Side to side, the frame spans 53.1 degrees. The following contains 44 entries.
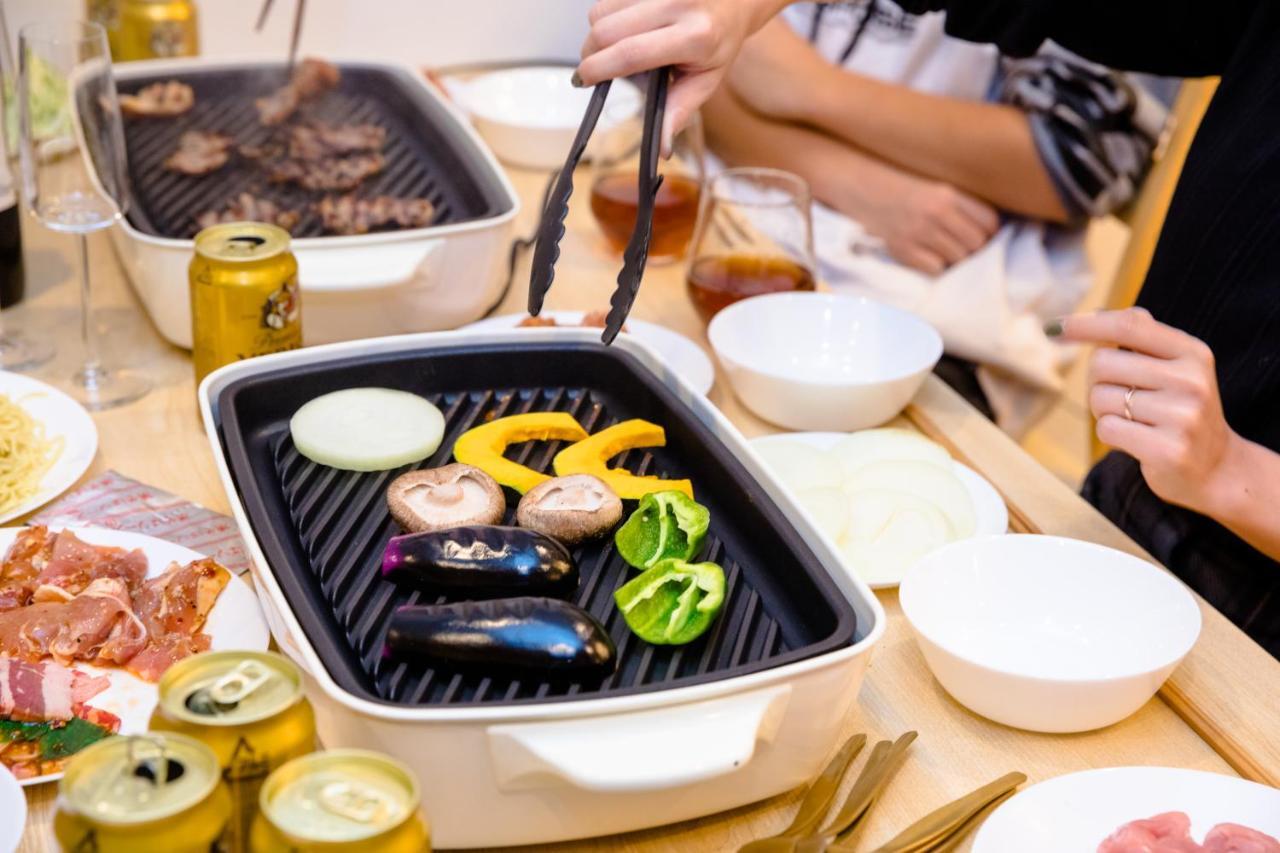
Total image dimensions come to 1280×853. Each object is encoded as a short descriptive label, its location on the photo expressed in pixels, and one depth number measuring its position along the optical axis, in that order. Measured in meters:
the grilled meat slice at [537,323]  1.39
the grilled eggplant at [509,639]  0.89
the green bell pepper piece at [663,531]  1.05
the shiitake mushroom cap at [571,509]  1.06
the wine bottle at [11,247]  1.44
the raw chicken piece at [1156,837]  0.90
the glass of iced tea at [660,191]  1.84
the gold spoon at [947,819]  0.89
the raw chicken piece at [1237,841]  0.89
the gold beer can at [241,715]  0.63
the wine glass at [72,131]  1.37
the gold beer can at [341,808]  0.59
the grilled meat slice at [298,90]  1.88
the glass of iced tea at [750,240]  1.62
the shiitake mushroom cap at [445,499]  1.06
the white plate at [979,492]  1.28
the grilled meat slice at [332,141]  1.77
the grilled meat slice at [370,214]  1.60
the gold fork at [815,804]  0.85
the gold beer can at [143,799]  0.58
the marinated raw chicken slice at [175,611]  1.01
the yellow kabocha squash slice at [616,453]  1.13
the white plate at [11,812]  0.77
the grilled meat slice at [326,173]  1.71
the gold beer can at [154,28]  2.10
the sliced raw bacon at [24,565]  1.08
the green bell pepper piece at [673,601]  0.96
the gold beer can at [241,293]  1.27
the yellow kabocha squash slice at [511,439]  1.14
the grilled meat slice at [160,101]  1.83
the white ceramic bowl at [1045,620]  1.03
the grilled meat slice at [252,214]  1.60
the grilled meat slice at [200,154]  1.71
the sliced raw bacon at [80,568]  1.07
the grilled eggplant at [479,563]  0.98
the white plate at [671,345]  1.52
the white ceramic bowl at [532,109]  2.09
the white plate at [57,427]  1.25
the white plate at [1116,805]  0.91
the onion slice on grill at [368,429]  1.15
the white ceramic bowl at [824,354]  1.44
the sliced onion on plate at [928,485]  1.27
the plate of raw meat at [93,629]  0.94
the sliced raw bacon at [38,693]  0.94
